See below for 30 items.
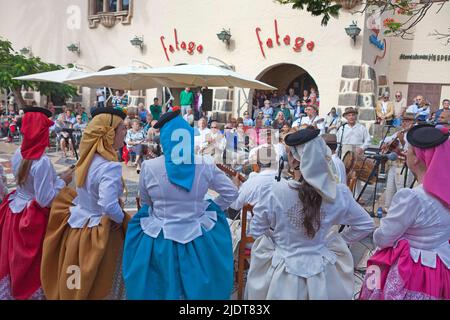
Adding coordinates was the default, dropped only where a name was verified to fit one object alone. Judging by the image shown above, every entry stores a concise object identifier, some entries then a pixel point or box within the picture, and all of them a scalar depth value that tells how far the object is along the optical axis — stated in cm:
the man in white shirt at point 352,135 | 775
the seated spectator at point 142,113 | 1397
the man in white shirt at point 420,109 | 1209
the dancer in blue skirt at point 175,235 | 256
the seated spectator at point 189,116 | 1251
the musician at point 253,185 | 363
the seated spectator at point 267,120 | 1243
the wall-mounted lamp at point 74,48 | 1778
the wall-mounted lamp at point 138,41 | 1605
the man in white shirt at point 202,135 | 969
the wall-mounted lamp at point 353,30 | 1165
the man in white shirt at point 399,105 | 1402
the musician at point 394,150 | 643
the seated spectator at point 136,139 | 992
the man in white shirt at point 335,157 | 432
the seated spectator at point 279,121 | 1104
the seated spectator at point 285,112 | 1313
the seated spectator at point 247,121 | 1205
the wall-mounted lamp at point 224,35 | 1398
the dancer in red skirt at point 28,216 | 307
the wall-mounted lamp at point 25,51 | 1931
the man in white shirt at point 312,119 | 952
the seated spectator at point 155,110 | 1397
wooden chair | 335
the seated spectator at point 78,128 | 1191
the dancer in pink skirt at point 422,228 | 226
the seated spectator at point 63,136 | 1162
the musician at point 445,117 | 709
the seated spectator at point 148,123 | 1124
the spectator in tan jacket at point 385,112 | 1238
